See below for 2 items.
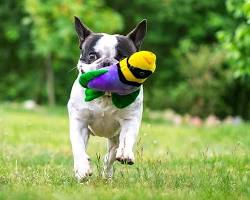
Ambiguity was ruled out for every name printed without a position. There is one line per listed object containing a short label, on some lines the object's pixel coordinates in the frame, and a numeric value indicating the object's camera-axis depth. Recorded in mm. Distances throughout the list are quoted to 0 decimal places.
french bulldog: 5457
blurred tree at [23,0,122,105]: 17609
